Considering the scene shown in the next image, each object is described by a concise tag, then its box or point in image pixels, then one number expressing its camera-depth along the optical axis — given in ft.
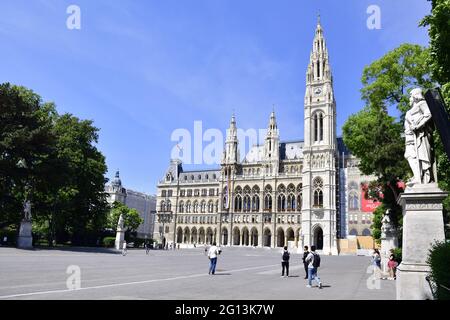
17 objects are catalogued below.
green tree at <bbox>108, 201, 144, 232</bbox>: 264.72
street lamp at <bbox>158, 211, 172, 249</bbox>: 345.10
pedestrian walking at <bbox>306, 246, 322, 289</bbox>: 44.80
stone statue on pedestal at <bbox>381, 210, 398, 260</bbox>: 71.61
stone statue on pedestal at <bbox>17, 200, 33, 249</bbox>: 112.16
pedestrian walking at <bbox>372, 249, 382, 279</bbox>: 55.48
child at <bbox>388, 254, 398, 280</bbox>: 54.75
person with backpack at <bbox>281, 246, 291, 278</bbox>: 58.29
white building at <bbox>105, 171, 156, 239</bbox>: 393.91
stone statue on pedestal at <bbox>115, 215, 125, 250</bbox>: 159.53
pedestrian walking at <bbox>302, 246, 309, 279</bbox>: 50.88
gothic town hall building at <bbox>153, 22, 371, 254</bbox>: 252.83
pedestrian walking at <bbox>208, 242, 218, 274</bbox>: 57.88
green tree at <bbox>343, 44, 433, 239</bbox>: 76.64
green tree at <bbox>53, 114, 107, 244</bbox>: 136.87
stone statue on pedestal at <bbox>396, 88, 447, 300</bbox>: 29.30
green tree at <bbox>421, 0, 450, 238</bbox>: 43.27
